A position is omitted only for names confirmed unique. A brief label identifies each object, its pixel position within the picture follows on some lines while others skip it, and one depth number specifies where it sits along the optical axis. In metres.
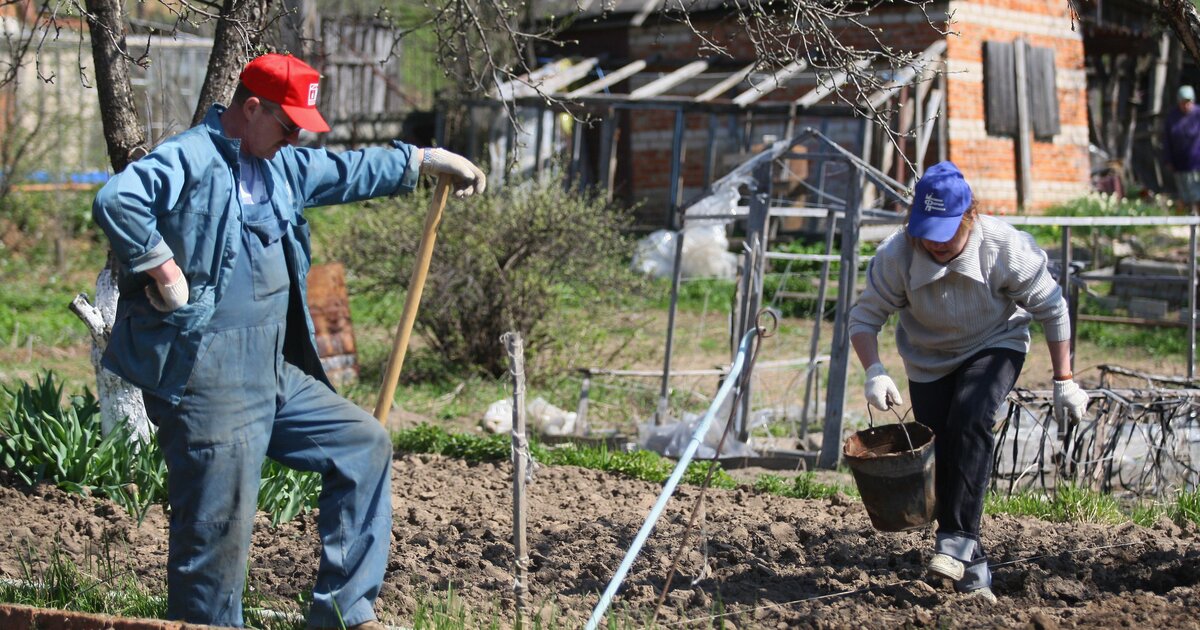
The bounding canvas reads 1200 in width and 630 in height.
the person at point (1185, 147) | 30.87
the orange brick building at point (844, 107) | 30.64
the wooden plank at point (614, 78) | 31.91
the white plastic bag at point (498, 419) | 16.72
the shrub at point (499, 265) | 18.50
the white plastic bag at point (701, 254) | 29.52
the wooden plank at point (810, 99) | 27.87
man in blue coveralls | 6.96
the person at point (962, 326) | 8.23
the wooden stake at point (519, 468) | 6.74
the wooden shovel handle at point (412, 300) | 8.16
